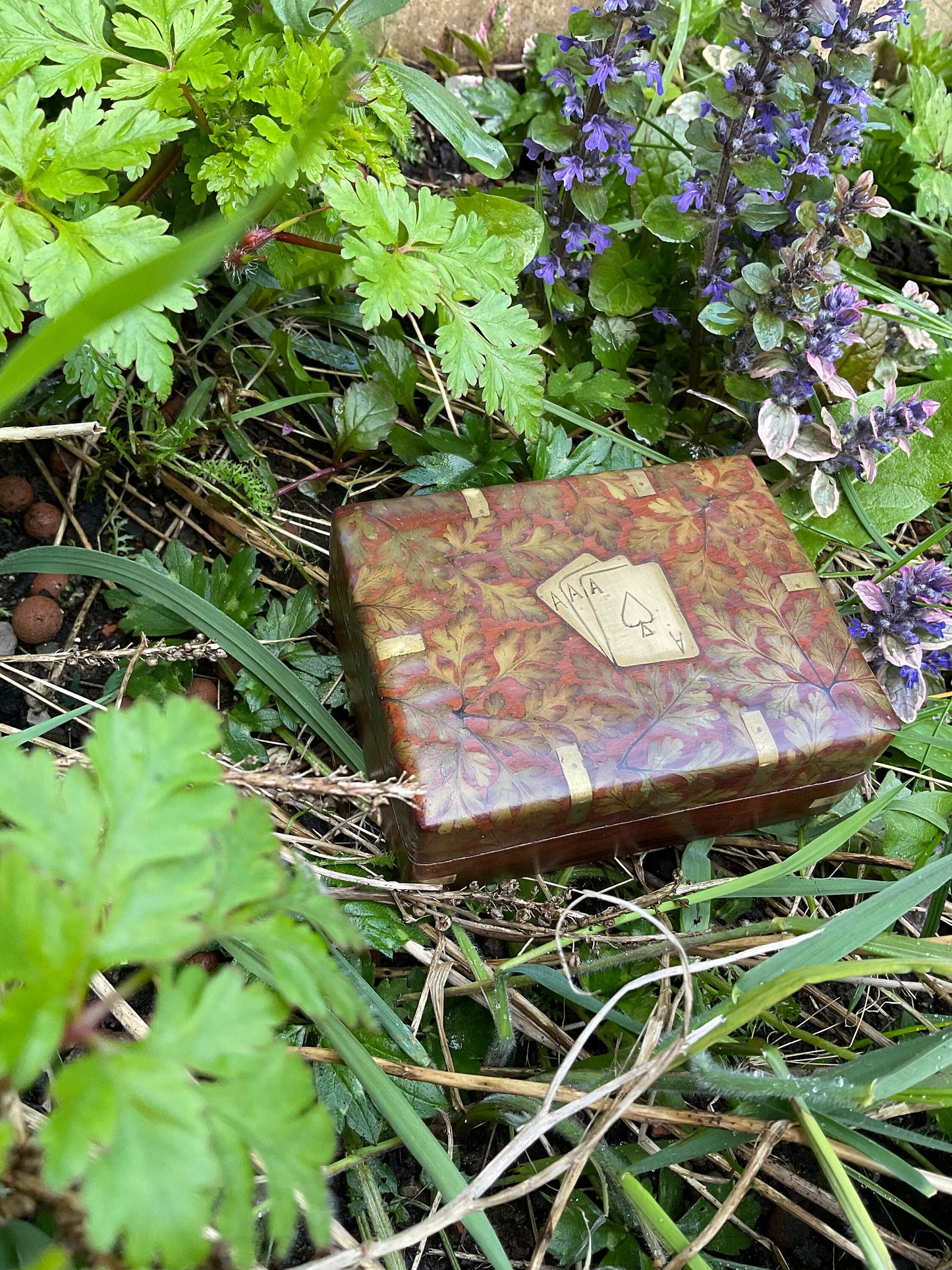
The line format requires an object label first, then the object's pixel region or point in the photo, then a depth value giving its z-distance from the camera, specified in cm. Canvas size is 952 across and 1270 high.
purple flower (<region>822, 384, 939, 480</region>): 60
